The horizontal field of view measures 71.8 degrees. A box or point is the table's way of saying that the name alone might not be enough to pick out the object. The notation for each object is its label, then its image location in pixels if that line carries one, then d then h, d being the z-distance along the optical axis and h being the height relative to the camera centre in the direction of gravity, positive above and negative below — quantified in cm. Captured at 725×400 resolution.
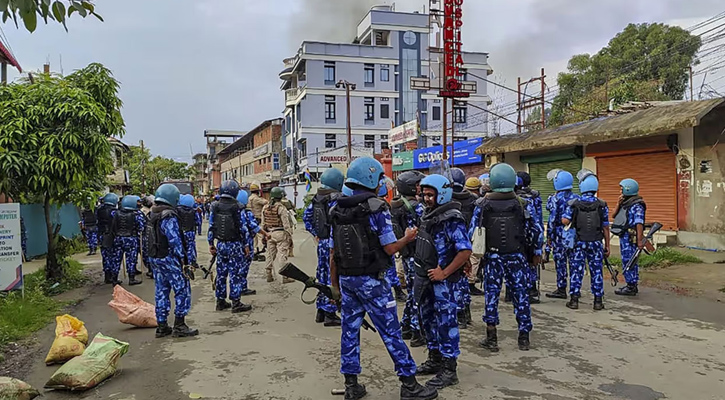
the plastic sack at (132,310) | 640 -141
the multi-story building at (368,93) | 4322 +915
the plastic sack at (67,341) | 513 -146
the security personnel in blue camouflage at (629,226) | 774 -57
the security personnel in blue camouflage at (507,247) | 523 -58
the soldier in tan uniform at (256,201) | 1120 -8
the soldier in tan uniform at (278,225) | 948 -52
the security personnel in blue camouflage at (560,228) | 777 -60
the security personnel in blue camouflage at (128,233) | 991 -64
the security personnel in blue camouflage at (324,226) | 666 -42
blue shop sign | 2069 +180
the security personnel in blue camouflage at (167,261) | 598 -74
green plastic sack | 437 -148
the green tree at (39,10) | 267 +107
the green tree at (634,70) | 2723 +709
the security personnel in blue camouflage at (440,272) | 436 -69
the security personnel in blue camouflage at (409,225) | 561 -42
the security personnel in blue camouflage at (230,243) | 735 -65
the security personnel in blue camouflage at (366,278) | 402 -68
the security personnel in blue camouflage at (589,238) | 697 -67
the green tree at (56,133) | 800 +114
